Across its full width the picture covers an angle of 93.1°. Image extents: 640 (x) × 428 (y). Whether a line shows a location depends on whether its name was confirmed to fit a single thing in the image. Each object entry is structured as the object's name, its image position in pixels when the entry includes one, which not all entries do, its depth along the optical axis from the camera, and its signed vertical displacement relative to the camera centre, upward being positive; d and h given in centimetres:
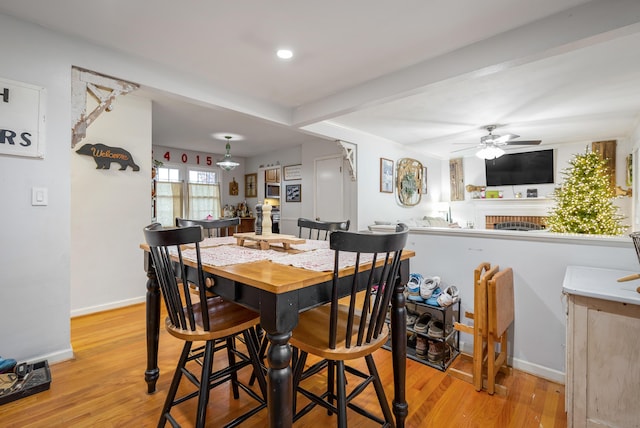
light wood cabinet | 131 -68
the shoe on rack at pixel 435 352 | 218 -102
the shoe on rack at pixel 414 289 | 238 -61
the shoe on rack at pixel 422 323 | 226 -86
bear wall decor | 303 +59
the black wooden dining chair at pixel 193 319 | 127 -51
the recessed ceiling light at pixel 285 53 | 232 +124
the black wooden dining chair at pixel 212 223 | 236 -9
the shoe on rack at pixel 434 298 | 225 -65
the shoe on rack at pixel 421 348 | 227 -102
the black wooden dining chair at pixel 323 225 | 241 -11
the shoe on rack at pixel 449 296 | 219 -63
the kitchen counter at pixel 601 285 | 132 -36
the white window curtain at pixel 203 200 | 628 +25
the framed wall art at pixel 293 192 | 591 +39
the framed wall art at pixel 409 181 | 554 +58
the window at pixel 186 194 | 588 +35
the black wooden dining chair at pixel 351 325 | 114 -52
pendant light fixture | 507 +82
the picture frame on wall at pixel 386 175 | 506 +62
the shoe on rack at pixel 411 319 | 238 -85
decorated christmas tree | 400 +10
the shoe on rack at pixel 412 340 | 238 -102
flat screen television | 592 +88
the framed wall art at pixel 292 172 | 597 +80
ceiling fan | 420 +98
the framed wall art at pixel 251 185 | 702 +63
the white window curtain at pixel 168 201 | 584 +21
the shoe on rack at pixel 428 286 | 230 -58
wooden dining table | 104 -34
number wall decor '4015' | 586 +114
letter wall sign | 186 +59
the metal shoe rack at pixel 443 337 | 216 -92
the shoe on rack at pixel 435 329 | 217 -86
